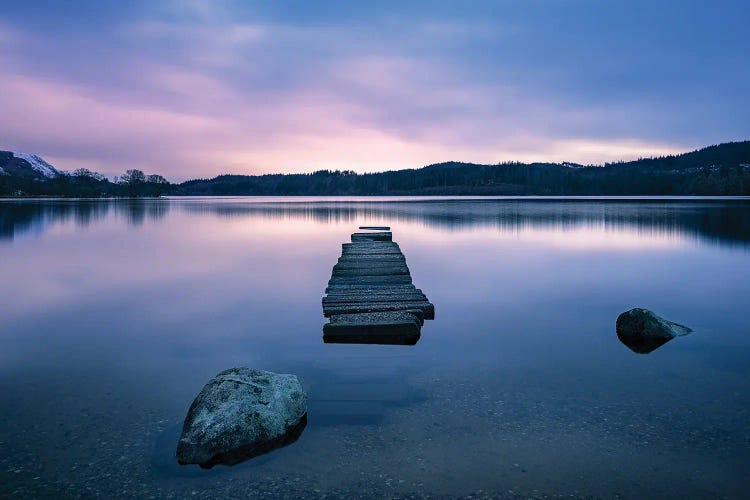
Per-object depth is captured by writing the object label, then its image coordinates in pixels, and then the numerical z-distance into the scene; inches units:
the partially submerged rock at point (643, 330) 386.6
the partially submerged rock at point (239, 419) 211.9
